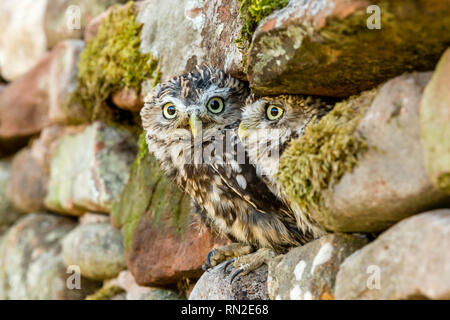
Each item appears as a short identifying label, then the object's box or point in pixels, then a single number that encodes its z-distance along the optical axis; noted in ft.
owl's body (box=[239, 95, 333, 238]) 5.50
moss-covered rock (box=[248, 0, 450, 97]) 3.62
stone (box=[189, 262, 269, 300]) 5.75
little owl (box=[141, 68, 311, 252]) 6.18
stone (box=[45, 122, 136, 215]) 9.99
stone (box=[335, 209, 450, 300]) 3.39
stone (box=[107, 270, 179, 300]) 8.30
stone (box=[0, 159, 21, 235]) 13.56
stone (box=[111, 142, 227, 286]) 7.70
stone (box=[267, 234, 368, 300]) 4.52
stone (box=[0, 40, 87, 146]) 11.05
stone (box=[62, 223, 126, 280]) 9.54
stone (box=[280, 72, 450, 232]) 3.75
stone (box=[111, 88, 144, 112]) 8.82
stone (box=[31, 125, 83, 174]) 11.85
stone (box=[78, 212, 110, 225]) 10.45
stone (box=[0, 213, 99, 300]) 10.64
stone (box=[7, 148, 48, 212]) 12.39
